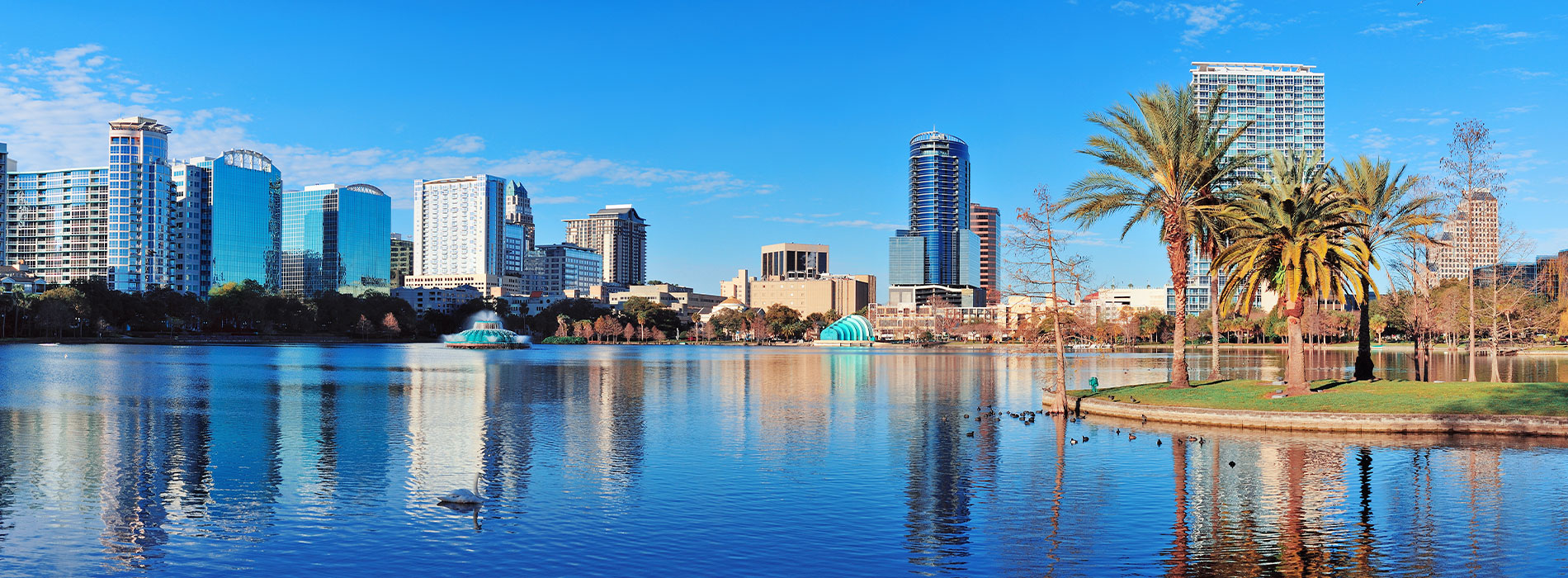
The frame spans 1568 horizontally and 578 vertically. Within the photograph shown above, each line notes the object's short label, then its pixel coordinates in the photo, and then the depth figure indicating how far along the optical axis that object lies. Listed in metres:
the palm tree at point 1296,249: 35.00
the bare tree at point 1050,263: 41.94
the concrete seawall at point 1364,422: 30.11
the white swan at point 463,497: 20.50
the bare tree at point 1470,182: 39.97
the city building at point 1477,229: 40.88
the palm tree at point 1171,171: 39.47
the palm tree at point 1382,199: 43.31
